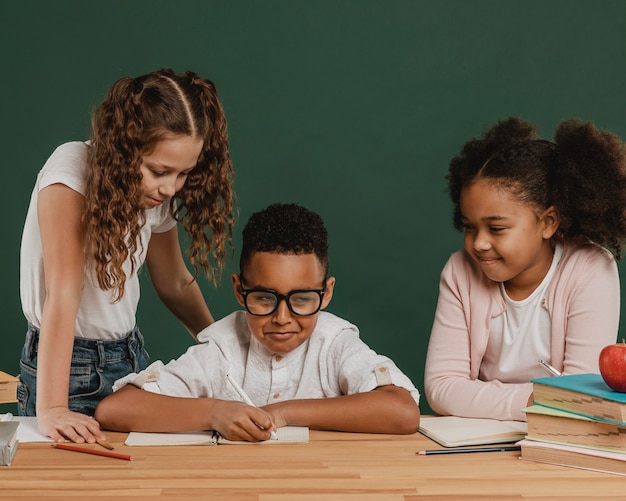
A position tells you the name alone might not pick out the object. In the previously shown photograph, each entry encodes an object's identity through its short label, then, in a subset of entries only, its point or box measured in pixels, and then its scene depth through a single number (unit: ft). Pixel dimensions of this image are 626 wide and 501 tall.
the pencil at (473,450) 5.75
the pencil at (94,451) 5.61
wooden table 5.01
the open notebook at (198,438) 5.98
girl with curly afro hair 7.35
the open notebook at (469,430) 5.97
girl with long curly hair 6.36
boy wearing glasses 6.23
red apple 5.53
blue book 5.43
